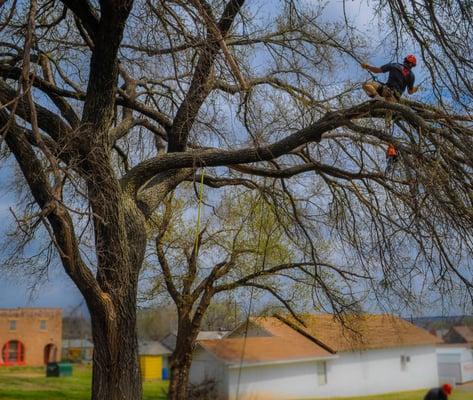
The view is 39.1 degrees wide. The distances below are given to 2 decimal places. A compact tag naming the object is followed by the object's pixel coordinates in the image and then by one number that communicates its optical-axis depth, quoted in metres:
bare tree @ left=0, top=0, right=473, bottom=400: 7.62
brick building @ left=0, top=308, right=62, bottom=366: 64.25
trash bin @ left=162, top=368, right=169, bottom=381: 30.39
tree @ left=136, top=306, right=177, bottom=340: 21.27
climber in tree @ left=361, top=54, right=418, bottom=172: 8.61
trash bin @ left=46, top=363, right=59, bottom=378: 46.26
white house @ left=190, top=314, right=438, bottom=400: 18.44
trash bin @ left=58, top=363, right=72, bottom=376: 46.97
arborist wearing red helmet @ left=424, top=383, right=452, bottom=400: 9.39
